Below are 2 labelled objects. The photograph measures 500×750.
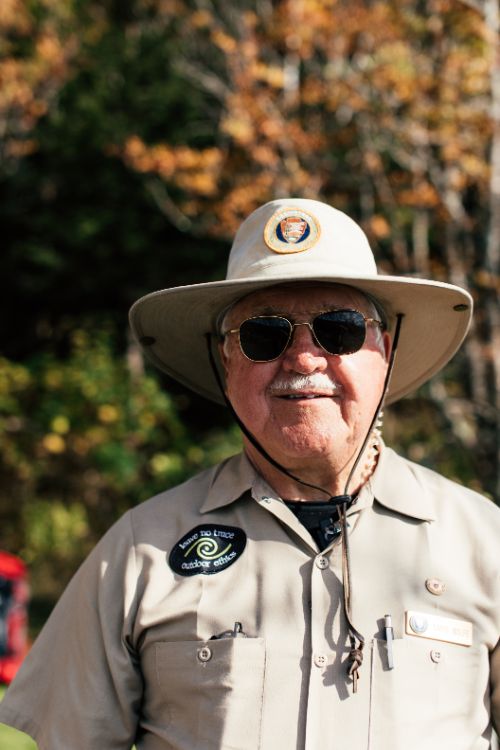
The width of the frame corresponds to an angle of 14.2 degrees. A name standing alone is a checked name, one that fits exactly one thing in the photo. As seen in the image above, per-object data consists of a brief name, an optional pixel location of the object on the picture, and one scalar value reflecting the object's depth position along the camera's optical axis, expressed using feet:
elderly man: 6.04
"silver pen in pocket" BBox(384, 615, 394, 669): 6.04
